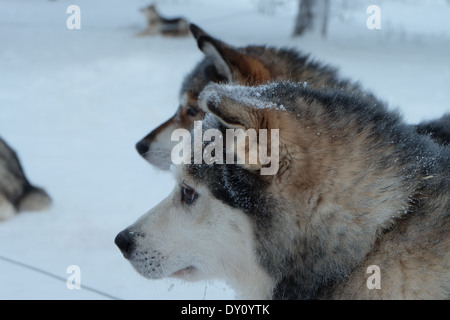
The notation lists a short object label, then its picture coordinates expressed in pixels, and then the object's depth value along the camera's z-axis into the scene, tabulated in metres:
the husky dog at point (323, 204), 1.70
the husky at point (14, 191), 4.12
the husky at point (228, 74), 2.93
